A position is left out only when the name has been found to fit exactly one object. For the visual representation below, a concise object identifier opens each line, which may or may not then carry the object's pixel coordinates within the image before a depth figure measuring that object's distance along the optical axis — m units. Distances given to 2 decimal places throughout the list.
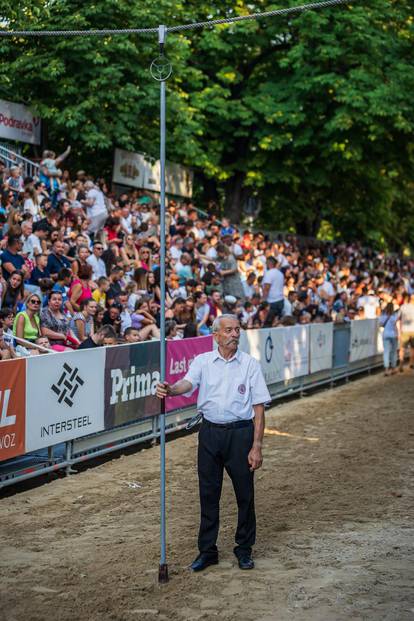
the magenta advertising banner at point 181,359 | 15.52
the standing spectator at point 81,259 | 17.09
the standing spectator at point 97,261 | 18.69
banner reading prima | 13.67
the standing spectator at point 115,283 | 17.56
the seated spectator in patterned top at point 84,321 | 15.41
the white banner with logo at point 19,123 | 24.94
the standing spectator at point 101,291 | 17.31
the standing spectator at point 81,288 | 16.25
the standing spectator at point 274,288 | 24.73
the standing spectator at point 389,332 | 24.77
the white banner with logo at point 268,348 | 18.14
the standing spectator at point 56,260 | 16.95
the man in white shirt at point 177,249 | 23.34
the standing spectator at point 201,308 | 19.64
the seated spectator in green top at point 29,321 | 13.81
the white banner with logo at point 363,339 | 24.77
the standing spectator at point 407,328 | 26.23
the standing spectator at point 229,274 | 24.22
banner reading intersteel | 11.76
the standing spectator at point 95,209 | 21.81
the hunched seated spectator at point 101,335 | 14.32
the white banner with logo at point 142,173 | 29.23
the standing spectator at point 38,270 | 16.34
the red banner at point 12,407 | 11.11
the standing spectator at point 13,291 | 14.71
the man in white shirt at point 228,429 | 8.56
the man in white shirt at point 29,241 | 17.31
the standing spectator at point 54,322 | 14.62
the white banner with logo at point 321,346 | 21.89
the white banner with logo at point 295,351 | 20.25
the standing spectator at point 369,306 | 28.28
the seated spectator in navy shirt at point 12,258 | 15.58
